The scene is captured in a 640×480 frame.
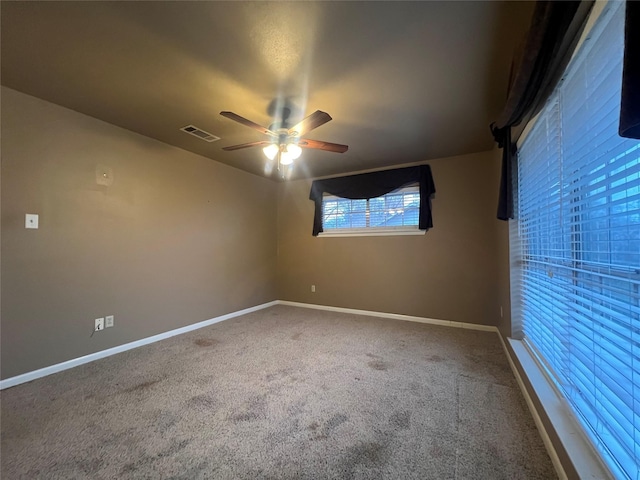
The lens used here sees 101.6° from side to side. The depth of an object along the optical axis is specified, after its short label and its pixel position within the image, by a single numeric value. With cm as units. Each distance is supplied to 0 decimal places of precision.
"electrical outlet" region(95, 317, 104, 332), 264
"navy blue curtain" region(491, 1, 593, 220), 103
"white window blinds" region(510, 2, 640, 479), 90
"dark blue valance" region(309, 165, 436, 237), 378
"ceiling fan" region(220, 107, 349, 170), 239
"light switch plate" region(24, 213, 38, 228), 223
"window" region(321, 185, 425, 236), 400
